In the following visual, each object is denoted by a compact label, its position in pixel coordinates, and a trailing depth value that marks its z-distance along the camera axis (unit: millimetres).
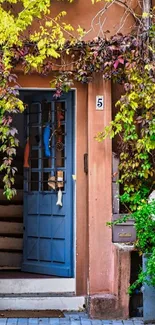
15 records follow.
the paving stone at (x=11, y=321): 7801
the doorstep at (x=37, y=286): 8781
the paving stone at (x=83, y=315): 8203
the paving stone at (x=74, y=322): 7905
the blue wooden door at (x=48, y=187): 8992
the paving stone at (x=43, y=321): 7857
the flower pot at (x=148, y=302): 7832
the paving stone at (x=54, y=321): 7871
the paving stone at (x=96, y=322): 7922
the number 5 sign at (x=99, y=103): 8547
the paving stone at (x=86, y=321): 7914
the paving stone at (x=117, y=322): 7931
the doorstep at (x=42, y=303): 8484
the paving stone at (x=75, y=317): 8109
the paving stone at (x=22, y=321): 7812
